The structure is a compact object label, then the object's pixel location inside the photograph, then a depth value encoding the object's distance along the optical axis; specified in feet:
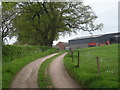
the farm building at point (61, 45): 363.72
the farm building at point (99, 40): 198.18
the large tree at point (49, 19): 141.08
